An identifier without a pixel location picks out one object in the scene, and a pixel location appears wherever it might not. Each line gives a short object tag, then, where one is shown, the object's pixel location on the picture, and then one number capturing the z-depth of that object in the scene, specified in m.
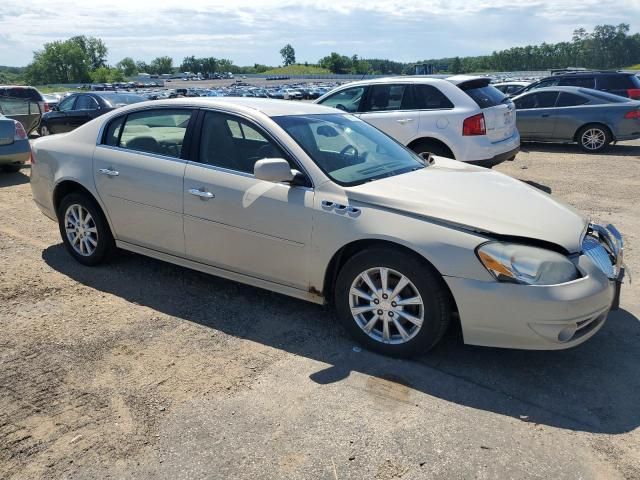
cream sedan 3.28
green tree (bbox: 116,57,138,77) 173.06
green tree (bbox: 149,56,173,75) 178.88
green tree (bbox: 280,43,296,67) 193.88
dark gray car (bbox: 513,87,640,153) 12.02
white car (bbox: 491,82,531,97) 18.39
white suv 8.07
